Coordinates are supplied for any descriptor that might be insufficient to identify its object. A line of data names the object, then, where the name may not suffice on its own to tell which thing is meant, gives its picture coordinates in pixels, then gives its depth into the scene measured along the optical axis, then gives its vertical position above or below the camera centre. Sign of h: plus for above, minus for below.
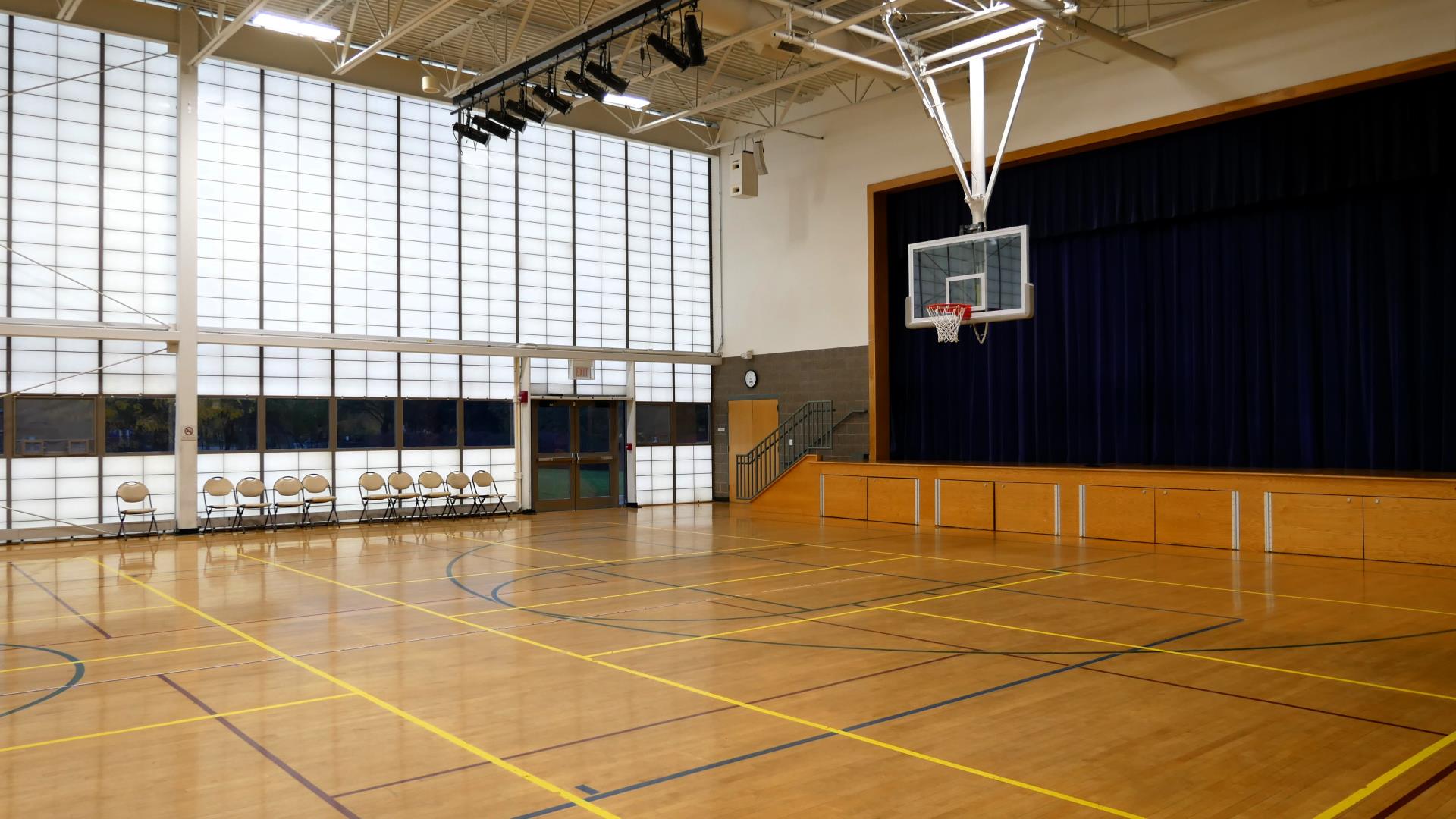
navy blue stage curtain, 12.81 +1.59
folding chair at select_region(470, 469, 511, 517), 18.08 -1.30
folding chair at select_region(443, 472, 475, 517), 17.65 -1.26
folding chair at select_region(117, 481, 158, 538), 14.48 -1.08
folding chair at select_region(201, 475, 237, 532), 15.23 -1.13
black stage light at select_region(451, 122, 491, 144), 14.91 +4.24
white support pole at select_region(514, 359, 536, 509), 18.84 -0.35
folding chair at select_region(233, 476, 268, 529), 15.43 -1.08
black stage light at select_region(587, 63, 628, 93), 12.45 +4.24
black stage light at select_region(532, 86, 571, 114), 13.45 +4.30
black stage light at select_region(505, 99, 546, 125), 14.03 +4.33
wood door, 20.47 -0.11
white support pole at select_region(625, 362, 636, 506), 20.52 -0.52
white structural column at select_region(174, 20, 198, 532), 15.10 +2.05
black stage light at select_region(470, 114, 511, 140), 14.58 +4.26
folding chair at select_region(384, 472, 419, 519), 16.75 -1.13
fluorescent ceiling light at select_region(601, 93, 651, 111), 16.50 +5.26
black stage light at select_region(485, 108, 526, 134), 14.16 +4.23
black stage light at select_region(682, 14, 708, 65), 11.43 +4.33
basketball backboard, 13.93 +2.04
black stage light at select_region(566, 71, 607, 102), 12.62 +4.22
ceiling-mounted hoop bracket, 12.63 +4.23
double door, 19.50 -0.68
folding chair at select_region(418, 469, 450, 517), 17.22 -1.12
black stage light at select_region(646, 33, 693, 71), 11.60 +4.27
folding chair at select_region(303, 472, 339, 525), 15.95 -1.17
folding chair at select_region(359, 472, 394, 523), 16.62 -1.08
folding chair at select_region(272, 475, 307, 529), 15.71 -1.08
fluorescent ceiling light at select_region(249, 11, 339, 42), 13.35 +5.44
